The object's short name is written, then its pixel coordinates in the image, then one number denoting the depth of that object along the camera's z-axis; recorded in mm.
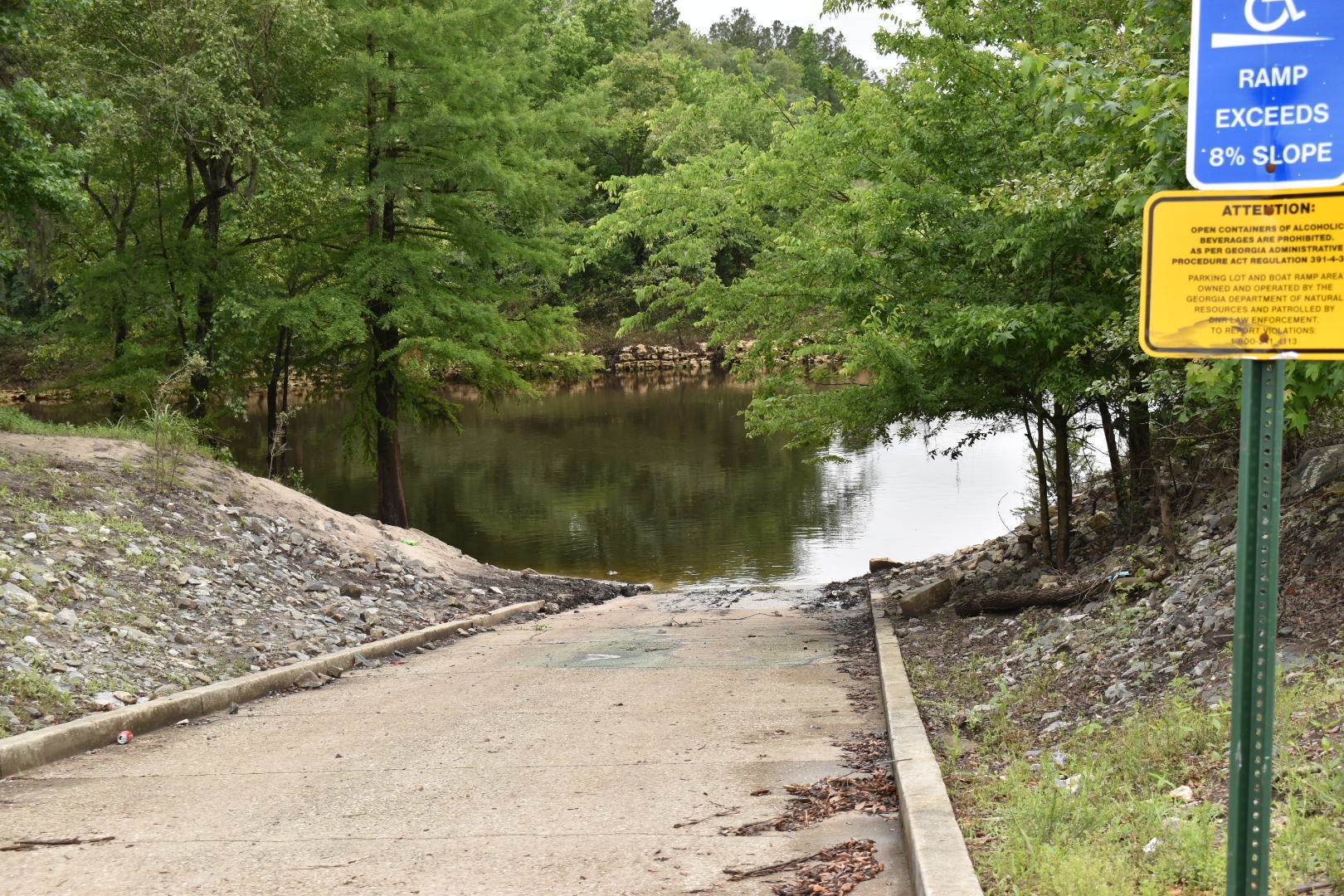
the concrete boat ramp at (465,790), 4418
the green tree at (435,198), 18141
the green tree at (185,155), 16156
